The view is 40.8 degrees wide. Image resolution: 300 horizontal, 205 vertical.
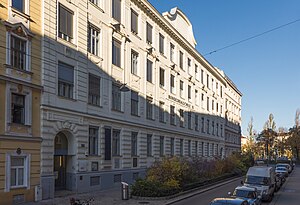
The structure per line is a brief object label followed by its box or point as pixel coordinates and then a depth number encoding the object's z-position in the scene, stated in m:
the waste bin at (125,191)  23.60
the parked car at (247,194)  20.32
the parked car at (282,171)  44.73
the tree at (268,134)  98.83
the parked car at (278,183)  32.85
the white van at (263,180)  25.80
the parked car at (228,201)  16.41
